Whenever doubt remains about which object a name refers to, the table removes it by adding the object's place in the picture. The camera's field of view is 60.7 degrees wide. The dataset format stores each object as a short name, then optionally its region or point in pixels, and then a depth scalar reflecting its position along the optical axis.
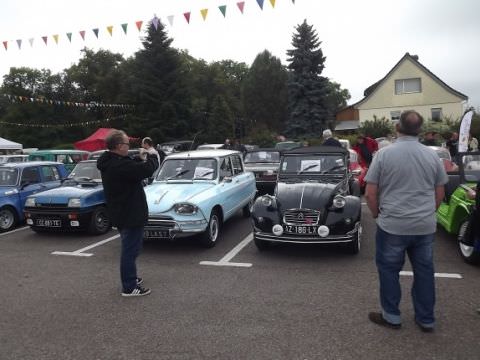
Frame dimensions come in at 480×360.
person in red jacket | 12.43
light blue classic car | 6.76
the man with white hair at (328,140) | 10.54
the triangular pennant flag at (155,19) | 12.82
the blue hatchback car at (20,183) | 9.25
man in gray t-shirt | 3.77
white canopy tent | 24.16
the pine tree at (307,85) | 38.06
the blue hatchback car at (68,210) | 8.20
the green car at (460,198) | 6.13
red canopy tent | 29.92
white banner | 8.05
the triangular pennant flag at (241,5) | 11.21
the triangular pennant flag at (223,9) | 11.63
